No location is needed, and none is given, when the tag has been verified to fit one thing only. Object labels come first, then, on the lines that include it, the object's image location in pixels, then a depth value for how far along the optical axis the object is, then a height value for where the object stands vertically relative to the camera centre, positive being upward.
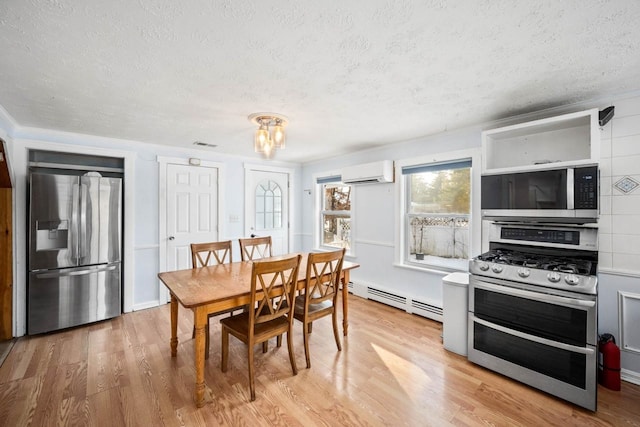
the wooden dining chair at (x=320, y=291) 2.36 -0.72
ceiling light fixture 2.50 +0.73
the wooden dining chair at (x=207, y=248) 2.54 -0.39
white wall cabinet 2.14 +0.64
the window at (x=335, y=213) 4.69 +0.00
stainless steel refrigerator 2.89 -0.42
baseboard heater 3.31 -1.15
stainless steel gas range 1.88 -0.72
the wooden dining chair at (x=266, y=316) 2.00 -0.81
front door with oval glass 4.70 +0.12
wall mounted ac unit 3.69 +0.56
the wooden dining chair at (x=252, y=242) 3.30 -0.36
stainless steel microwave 2.07 +0.15
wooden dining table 1.90 -0.58
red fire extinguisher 2.06 -1.12
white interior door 3.92 +0.04
